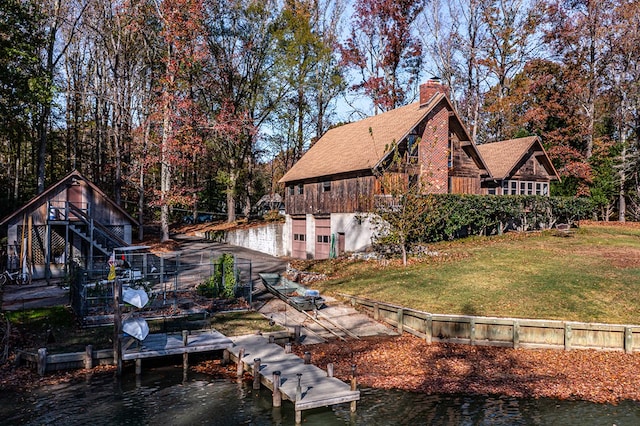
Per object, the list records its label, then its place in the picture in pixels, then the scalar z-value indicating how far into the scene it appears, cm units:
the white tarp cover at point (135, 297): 1703
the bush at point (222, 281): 2420
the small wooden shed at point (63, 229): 2712
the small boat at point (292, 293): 2215
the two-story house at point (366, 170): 3322
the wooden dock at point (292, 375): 1301
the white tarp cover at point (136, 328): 1616
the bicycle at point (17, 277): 2606
